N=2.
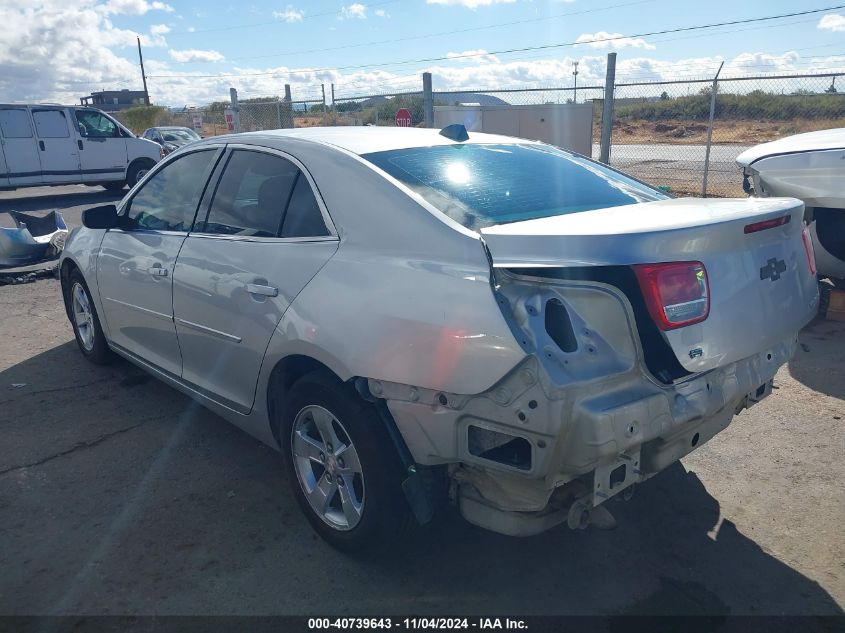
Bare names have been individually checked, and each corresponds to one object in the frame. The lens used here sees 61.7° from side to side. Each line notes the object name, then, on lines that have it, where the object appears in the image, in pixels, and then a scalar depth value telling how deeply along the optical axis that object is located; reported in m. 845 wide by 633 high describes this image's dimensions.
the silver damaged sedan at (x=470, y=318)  2.29
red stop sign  13.77
